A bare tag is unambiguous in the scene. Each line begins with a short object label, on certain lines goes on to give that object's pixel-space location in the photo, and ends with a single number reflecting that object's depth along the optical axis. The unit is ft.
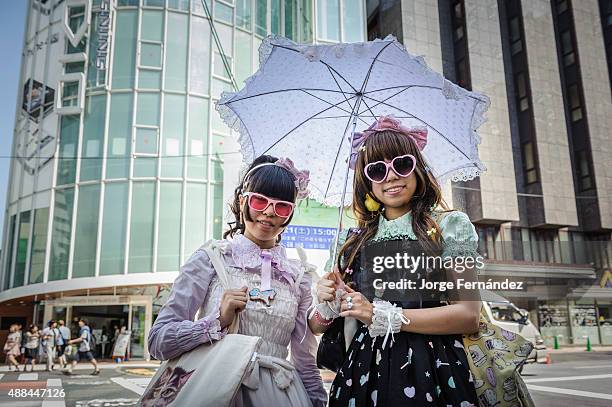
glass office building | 47.42
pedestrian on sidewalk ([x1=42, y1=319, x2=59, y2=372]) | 38.96
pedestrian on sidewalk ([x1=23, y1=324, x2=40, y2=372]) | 42.91
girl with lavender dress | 5.08
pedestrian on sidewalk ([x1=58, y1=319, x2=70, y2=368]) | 38.29
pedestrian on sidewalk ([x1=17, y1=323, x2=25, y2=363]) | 45.30
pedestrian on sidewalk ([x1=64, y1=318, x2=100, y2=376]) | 35.06
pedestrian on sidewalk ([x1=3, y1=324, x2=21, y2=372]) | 40.96
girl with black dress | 4.77
